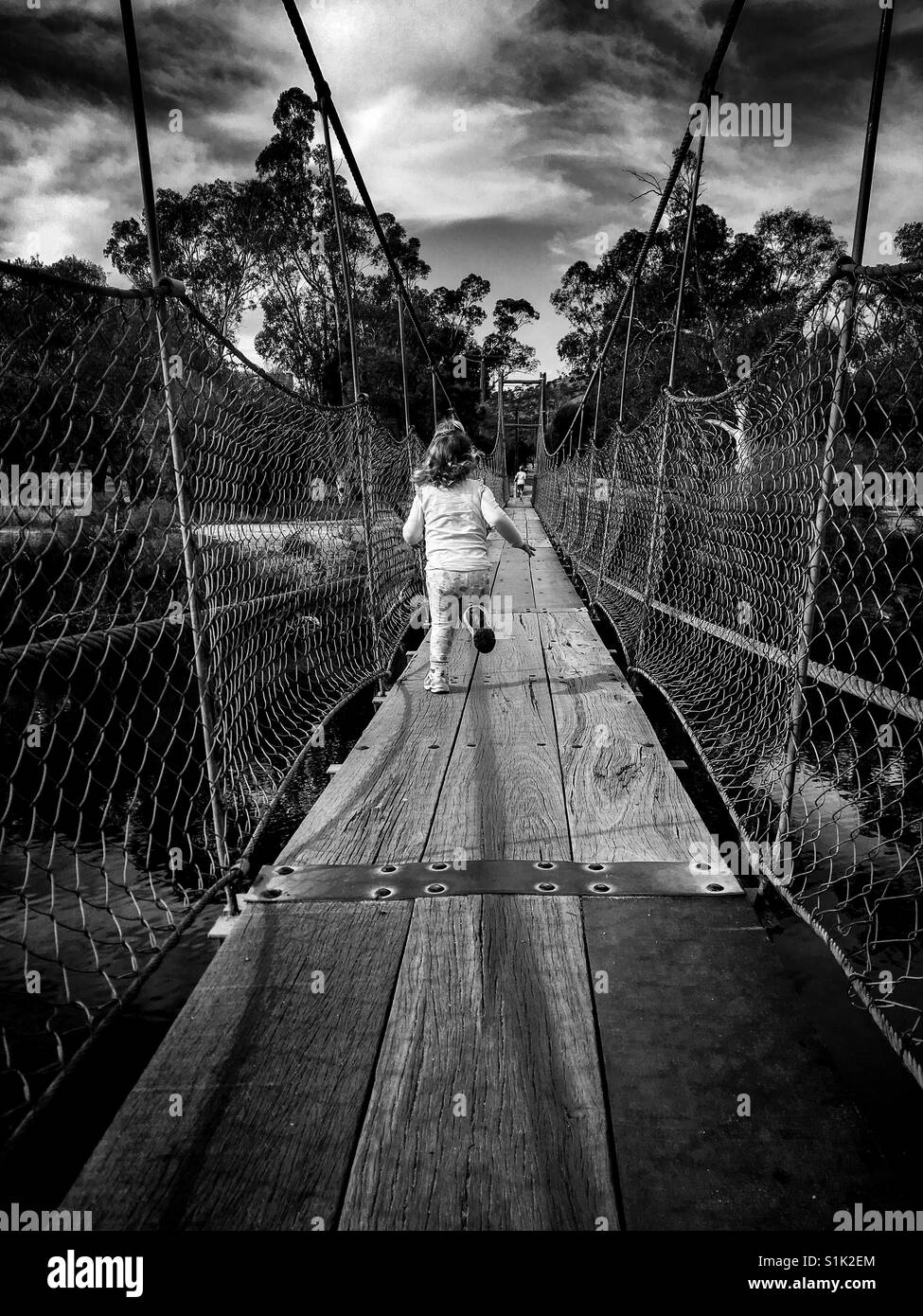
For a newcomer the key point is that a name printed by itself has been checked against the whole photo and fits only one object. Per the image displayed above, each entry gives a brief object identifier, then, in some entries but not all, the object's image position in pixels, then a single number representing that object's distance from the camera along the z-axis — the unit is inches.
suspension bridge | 39.7
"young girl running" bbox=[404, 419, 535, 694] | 141.5
